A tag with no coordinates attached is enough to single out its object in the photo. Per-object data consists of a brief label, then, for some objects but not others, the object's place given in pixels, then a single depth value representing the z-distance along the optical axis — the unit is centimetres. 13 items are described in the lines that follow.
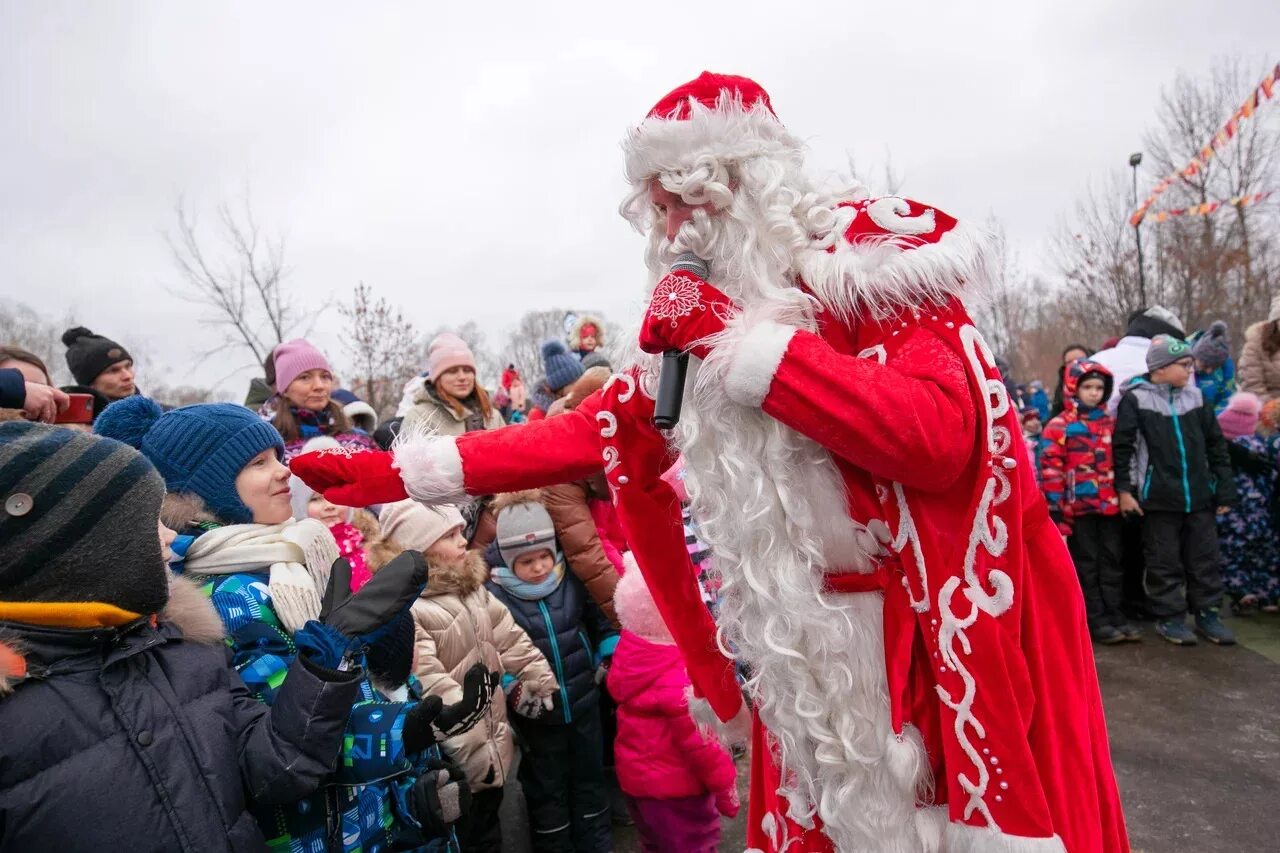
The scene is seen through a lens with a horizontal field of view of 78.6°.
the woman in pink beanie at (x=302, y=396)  394
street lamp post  1080
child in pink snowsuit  293
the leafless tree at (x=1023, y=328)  1933
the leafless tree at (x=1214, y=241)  1067
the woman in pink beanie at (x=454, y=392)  462
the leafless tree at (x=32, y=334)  2278
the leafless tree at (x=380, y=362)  1088
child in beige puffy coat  293
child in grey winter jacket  525
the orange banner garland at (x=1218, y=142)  973
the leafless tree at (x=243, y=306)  1047
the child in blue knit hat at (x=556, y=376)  543
